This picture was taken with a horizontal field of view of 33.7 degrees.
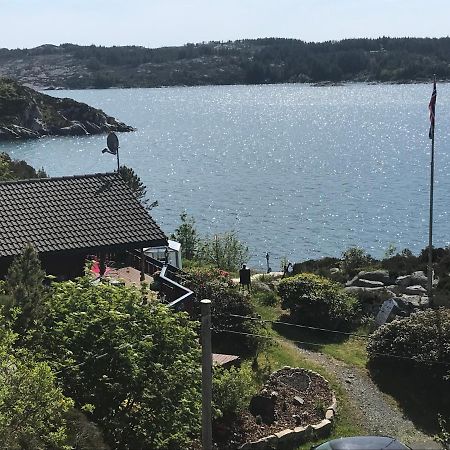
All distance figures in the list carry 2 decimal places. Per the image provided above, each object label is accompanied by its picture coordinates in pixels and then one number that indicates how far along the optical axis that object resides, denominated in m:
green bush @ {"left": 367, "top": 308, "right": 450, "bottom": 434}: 18.58
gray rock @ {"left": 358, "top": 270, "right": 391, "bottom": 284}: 30.84
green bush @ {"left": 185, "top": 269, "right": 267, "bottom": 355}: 20.94
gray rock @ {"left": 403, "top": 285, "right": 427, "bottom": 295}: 27.77
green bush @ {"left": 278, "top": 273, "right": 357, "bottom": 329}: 23.98
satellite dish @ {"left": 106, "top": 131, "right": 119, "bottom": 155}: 29.08
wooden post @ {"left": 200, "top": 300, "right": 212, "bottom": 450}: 10.91
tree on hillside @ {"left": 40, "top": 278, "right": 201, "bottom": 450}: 12.52
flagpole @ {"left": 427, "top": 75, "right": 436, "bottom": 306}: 26.39
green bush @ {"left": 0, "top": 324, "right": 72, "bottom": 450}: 9.66
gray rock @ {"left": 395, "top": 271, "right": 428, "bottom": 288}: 29.70
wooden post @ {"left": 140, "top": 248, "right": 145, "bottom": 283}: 21.67
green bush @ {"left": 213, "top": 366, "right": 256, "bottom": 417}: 15.97
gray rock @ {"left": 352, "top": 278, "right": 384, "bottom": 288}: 29.64
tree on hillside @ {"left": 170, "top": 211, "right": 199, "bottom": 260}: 40.75
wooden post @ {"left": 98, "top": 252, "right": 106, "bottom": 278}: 21.58
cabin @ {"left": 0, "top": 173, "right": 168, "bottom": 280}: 20.12
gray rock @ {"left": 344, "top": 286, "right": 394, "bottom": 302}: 26.72
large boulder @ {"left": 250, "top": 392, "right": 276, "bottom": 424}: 16.77
